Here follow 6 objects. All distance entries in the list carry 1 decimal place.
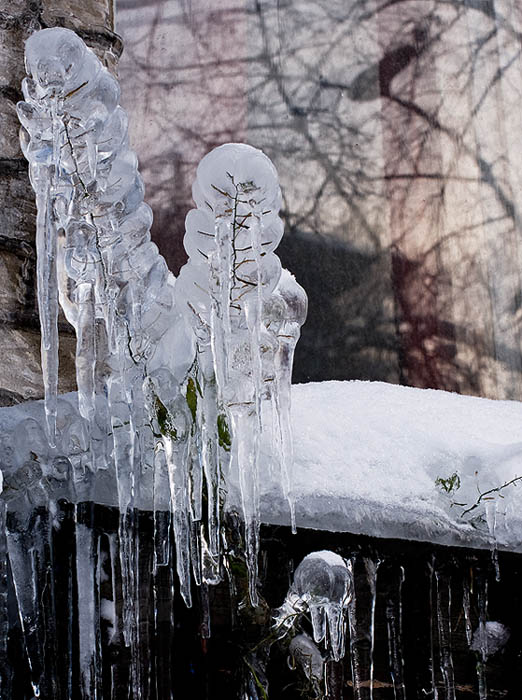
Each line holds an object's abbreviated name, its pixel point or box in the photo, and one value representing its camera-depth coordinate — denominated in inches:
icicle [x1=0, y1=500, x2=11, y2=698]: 79.0
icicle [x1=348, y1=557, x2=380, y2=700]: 83.5
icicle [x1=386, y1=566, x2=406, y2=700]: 83.9
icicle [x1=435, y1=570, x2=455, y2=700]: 83.8
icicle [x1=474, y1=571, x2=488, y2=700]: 83.9
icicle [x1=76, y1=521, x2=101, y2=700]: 80.9
